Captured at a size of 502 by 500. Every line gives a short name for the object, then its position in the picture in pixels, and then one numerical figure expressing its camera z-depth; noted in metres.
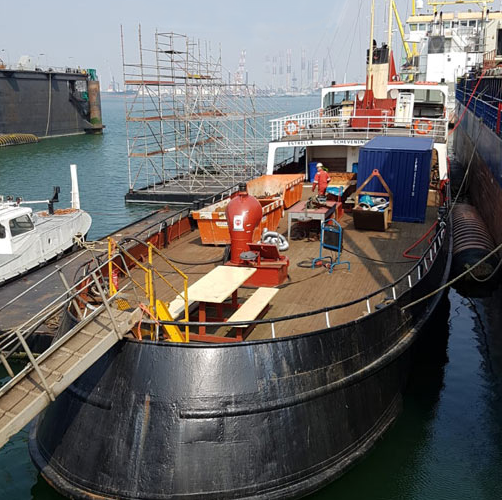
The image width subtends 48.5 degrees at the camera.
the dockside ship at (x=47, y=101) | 69.50
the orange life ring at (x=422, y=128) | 21.30
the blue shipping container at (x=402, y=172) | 16.05
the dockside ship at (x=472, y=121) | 18.45
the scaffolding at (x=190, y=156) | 34.59
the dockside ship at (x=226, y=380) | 7.87
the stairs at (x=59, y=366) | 7.01
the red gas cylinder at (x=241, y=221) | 11.75
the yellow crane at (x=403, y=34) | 82.61
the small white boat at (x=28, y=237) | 18.06
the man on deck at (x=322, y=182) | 17.75
